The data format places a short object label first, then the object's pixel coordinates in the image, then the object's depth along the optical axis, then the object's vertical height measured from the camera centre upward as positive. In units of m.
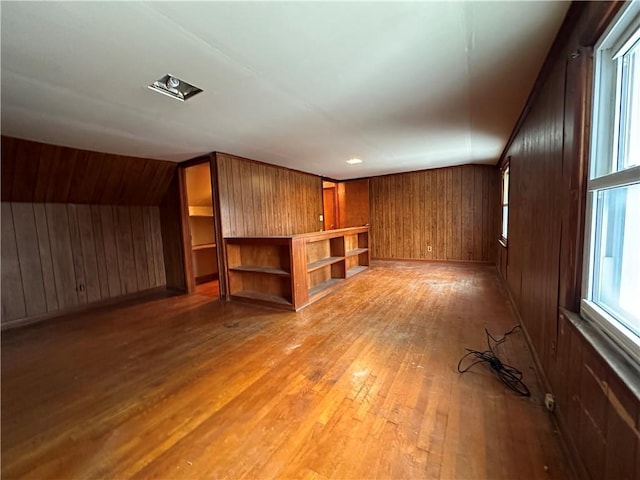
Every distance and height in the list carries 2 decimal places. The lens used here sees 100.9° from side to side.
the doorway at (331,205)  7.97 +0.43
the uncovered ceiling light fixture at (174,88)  1.99 +1.08
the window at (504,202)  4.47 +0.17
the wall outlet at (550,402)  1.52 -1.11
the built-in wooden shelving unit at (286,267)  3.53 -0.69
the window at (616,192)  0.99 +0.07
